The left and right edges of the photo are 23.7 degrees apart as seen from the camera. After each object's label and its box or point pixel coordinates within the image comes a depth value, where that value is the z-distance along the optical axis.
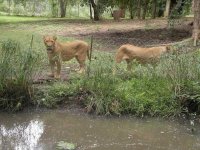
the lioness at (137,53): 10.48
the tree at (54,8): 41.35
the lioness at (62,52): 9.99
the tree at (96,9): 28.90
